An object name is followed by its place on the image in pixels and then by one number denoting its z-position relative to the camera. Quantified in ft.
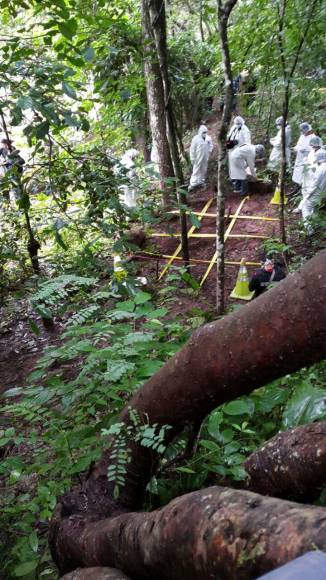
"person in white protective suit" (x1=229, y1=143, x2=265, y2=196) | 36.87
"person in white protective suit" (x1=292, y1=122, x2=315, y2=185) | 34.22
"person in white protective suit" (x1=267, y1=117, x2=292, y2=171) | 36.83
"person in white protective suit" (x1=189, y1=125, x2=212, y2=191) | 39.06
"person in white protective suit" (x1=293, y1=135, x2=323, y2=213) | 29.59
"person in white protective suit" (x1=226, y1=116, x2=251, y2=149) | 37.27
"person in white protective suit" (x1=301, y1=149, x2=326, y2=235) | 28.22
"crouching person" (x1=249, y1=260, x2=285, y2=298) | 21.26
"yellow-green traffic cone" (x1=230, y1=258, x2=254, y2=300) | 24.43
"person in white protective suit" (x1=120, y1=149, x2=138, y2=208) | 35.70
